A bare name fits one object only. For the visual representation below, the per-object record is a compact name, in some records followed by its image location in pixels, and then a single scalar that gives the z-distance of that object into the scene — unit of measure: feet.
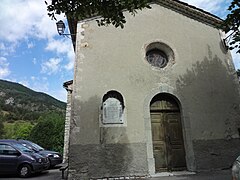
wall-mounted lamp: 27.76
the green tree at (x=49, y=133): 56.22
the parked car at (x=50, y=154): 33.03
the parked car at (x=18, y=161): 26.40
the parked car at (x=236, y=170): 7.57
